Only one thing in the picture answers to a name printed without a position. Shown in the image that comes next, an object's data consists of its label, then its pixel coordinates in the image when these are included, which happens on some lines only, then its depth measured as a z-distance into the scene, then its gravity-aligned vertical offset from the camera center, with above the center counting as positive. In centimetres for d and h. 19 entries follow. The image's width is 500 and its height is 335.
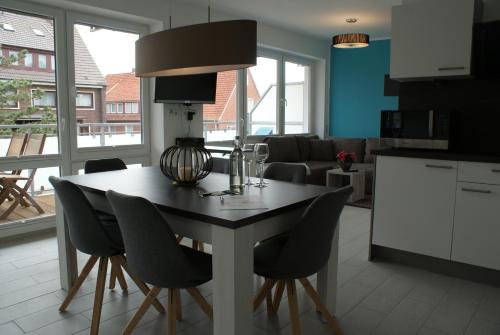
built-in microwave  327 +1
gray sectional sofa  645 -40
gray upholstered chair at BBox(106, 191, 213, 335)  179 -57
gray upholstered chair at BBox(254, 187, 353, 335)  190 -59
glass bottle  234 -24
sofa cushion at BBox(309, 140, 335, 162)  731 -41
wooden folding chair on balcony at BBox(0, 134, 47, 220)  410 -60
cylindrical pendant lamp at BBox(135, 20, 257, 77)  193 +39
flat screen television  494 +47
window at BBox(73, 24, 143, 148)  455 +54
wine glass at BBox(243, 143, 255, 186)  248 -18
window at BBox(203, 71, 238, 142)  602 +21
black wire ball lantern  251 -23
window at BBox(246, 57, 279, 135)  680 +52
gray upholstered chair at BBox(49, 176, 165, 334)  221 -60
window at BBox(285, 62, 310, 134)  761 +57
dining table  176 -43
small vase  580 -53
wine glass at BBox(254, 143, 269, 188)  248 -15
